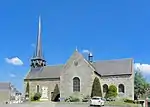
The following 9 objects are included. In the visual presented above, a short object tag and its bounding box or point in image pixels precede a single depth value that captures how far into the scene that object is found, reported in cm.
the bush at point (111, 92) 2435
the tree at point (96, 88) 2396
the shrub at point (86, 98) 2281
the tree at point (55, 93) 2745
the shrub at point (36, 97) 2539
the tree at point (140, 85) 3227
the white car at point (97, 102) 1778
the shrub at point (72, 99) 2314
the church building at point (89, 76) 2493
